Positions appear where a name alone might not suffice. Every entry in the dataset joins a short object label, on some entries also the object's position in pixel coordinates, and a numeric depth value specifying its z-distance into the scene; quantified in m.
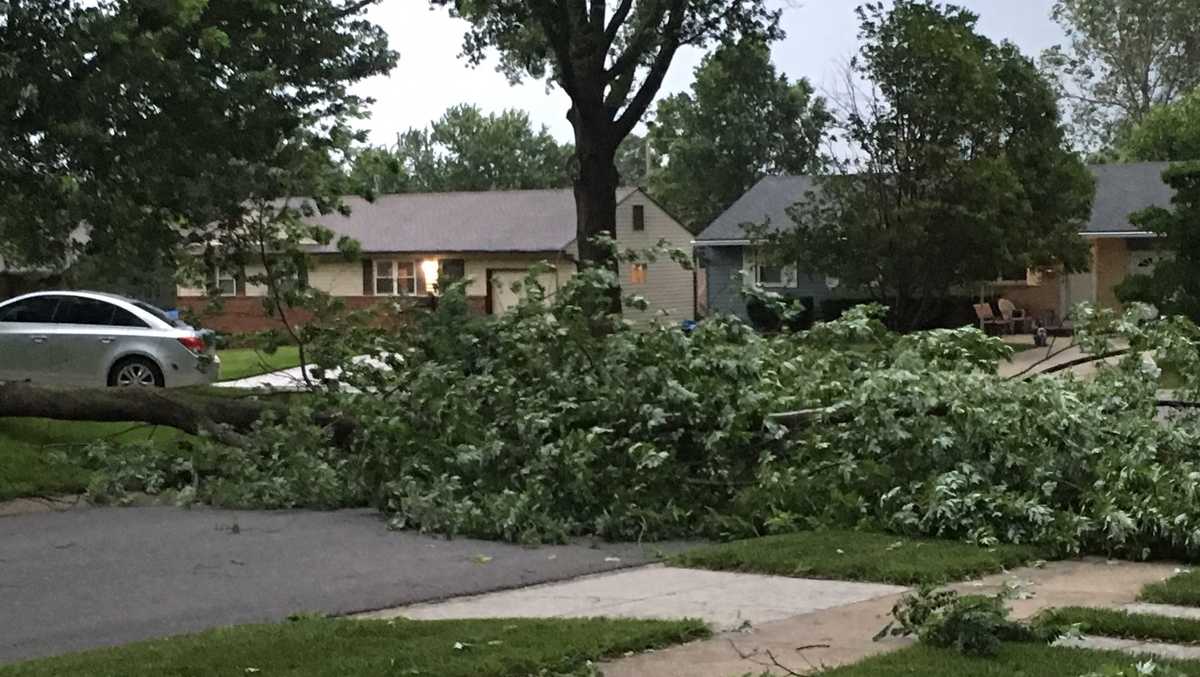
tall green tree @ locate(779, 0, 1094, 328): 28.08
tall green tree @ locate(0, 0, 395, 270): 16.23
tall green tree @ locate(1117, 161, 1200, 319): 25.88
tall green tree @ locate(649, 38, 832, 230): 71.81
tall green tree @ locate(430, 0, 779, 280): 24.19
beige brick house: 44.50
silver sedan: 19.25
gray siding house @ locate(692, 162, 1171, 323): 40.91
